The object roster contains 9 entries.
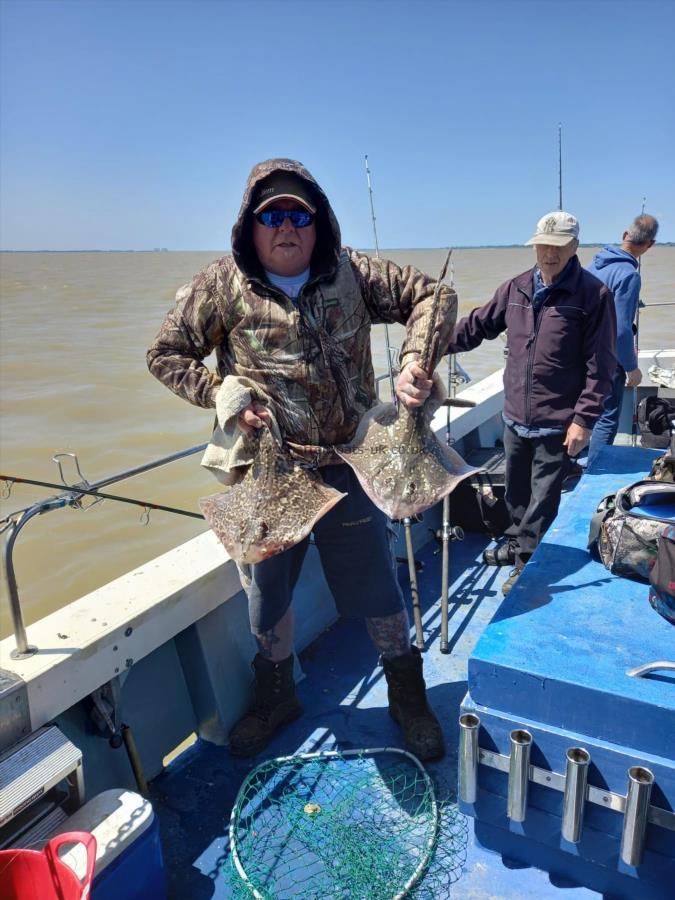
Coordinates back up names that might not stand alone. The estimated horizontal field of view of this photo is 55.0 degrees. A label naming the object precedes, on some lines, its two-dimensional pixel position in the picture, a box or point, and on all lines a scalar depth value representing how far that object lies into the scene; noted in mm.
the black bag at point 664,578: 2191
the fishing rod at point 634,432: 6944
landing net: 2398
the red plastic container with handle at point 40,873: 1854
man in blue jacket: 5105
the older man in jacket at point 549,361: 3756
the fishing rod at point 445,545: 3725
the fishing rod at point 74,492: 2633
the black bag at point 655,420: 5898
